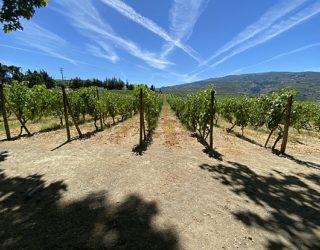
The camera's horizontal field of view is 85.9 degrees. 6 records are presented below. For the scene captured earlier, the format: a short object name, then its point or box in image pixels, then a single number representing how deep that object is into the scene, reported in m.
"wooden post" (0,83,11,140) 8.61
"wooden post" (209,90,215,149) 7.44
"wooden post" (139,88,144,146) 7.61
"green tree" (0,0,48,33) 5.41
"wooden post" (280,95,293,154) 7.42
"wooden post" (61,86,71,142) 8.31
